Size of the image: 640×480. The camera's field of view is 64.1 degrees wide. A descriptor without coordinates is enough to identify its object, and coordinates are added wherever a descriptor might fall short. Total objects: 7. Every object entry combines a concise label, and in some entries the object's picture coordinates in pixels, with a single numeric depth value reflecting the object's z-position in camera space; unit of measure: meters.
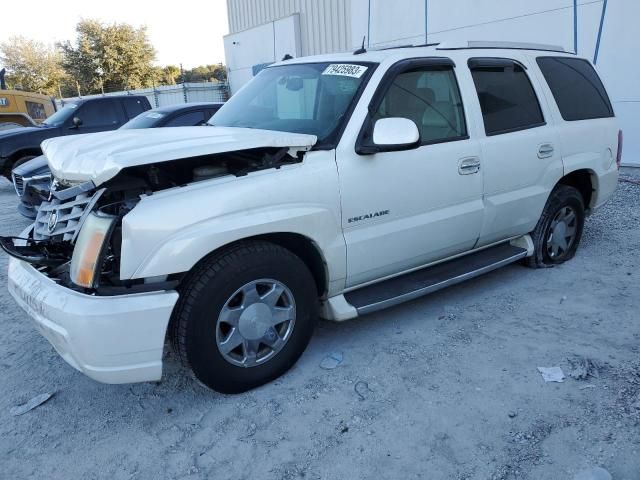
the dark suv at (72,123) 9.05
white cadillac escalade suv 2.47
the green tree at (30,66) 42.09
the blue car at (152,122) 6.02
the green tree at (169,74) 42.82
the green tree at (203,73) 53.69
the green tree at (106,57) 38.03
